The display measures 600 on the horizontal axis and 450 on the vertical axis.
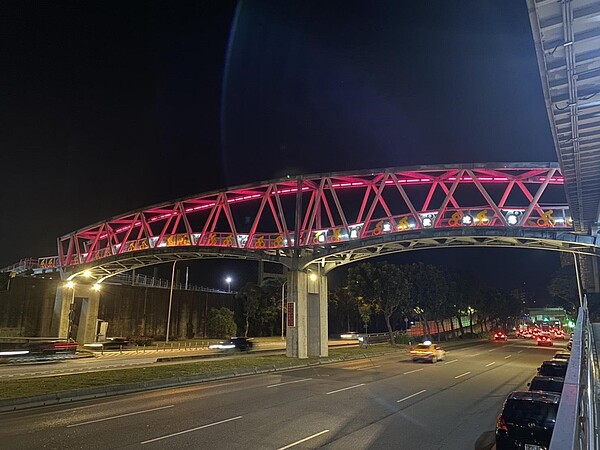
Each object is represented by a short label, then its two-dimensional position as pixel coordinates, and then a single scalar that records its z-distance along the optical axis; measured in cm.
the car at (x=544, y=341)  5349
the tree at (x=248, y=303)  6188
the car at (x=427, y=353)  3053
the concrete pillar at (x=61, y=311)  4666
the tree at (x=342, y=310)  7312
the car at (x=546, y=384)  1138
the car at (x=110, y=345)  4399
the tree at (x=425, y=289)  5299
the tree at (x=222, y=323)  5844
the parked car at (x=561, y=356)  1867
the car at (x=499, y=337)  6425
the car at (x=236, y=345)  4153
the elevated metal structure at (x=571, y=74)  555
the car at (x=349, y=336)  6529
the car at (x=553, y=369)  1422
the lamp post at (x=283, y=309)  6022
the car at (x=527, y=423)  816
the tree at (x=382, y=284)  4675
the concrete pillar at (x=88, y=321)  4891
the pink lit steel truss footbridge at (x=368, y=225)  2794
